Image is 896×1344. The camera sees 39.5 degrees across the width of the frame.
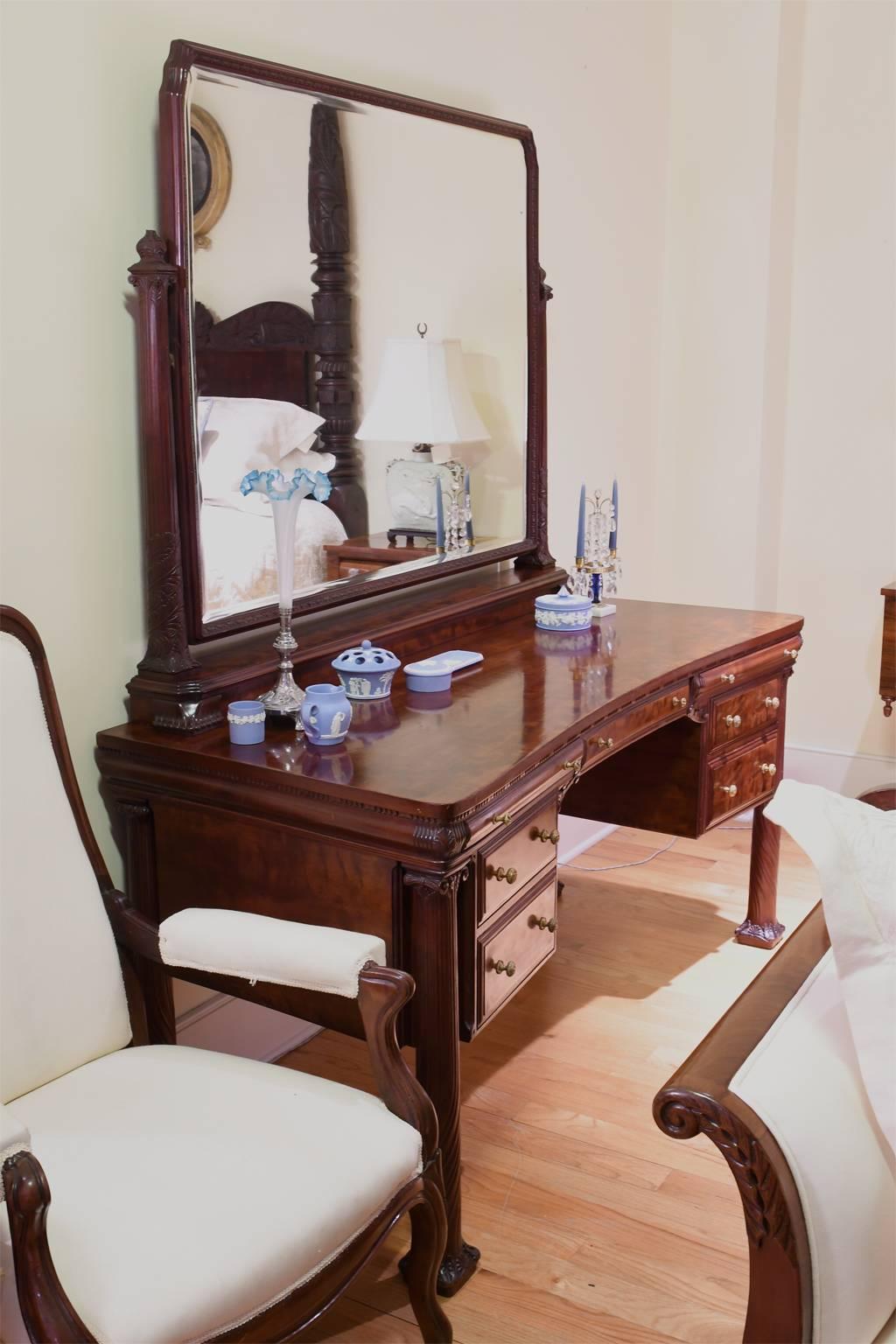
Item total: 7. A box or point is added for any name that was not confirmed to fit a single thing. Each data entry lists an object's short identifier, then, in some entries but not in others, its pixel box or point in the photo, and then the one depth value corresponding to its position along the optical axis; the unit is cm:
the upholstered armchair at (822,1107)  104
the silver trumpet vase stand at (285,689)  190
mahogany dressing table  168
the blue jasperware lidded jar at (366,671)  200
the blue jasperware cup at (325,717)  180
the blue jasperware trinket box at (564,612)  253
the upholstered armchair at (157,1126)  119
